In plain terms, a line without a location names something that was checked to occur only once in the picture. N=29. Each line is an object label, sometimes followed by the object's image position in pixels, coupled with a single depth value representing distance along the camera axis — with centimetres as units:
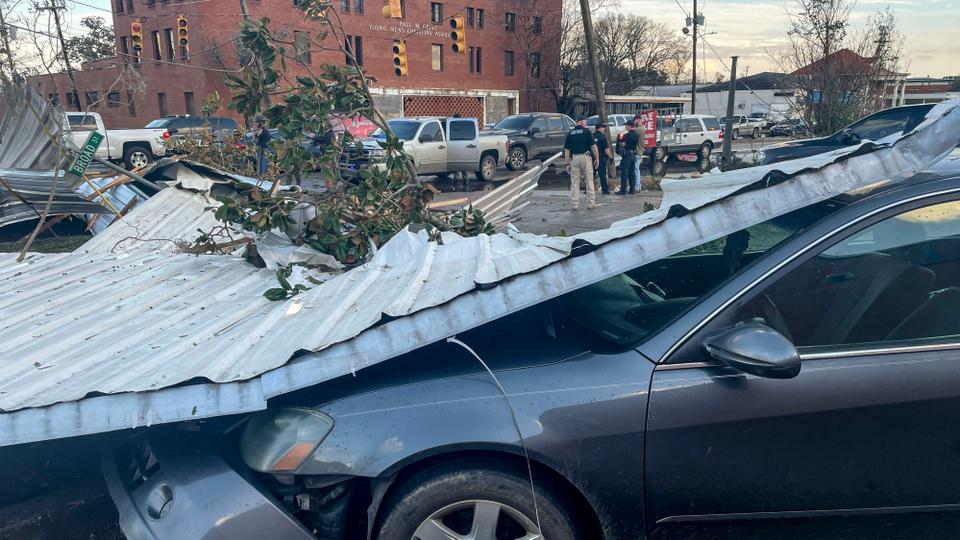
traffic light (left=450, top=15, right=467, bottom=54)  2127
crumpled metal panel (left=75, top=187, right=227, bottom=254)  552
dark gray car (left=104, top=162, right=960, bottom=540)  228
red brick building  3622
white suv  2545
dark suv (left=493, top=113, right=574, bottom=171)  2375
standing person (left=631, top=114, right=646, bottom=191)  1510
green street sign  527
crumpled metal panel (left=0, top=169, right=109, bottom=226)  670
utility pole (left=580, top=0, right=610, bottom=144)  1680
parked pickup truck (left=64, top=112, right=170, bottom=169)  2153
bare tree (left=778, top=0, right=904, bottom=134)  1454
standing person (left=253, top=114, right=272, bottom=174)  812
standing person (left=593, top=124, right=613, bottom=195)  1612
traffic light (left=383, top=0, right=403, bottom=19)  1653
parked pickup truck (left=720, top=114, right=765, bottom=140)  4209
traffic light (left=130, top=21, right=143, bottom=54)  2112
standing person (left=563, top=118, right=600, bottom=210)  1320
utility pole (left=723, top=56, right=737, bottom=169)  1432
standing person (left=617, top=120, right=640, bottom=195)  1492
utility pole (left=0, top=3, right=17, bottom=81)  624
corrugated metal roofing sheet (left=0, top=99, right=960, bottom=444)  236
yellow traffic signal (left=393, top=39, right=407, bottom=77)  2062
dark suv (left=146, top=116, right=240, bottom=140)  2327
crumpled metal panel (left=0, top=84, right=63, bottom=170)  607
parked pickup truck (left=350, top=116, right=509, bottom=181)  1927
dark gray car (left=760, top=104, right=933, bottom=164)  1110
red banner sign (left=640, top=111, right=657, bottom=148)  1855
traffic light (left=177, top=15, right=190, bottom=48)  2113
